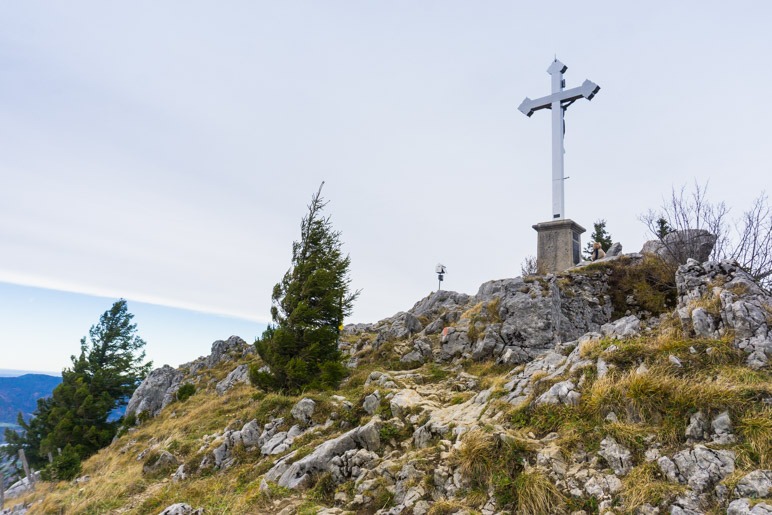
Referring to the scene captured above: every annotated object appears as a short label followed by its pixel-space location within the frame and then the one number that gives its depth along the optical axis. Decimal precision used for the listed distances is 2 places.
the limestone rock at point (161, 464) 12.64
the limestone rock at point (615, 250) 22.34
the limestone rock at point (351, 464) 8.37
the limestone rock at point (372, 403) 10.86
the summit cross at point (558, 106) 20.45
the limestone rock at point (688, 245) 15.64
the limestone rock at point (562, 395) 7.43
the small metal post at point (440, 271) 31.06
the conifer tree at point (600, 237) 34.69
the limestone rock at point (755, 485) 4.78
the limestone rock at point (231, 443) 11.62
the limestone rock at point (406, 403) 10.05
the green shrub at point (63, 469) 17.72
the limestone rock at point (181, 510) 8.21
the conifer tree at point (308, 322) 15.75
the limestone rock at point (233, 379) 25.30
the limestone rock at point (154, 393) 29.44
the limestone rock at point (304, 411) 12.01
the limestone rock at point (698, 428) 5.86
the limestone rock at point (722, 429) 5.62
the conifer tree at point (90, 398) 26.08
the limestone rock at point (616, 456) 5.85
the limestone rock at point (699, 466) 5.20
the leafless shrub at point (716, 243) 14.13
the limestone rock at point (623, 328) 9.45
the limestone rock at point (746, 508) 4.43
